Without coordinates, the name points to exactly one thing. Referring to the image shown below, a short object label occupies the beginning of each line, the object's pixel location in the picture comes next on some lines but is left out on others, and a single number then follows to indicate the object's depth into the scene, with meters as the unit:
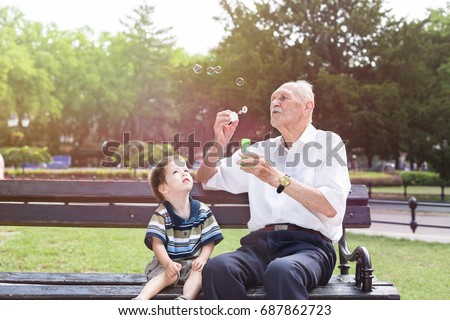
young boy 3.47
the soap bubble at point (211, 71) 3.85
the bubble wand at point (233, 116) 3.56
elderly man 3.26
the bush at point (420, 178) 28.75
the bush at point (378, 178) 26.14
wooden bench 4.03
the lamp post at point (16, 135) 38.87
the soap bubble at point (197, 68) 3.88
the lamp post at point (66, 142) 50.72
